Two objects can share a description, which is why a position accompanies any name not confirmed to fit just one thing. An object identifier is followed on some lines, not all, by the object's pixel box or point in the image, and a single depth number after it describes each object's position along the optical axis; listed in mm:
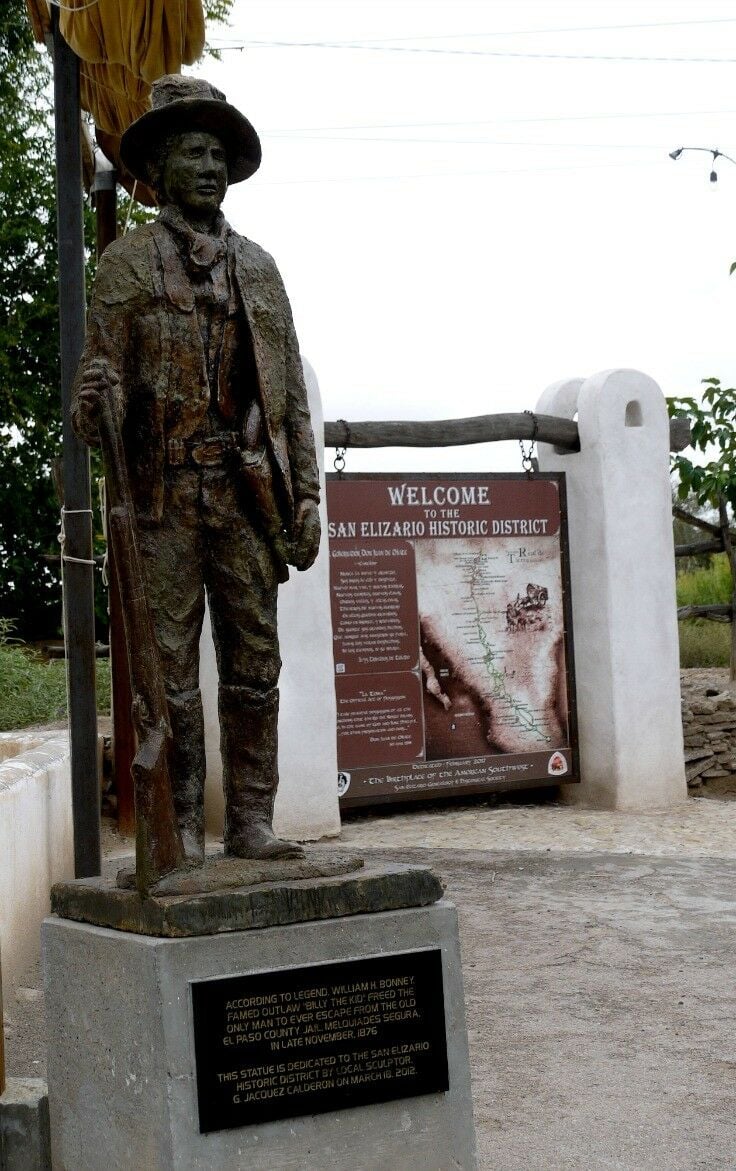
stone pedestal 3264
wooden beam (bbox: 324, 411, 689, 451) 9484
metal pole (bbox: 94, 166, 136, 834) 8398
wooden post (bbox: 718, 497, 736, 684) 12633
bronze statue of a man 3633
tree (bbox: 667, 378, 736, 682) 12195
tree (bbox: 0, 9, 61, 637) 18875
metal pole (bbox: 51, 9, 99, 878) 6148
